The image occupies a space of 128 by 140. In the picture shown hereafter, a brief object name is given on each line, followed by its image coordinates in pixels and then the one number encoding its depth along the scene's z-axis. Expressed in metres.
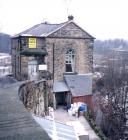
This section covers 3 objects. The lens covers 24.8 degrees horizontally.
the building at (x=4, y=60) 64.11
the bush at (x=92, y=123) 18.88
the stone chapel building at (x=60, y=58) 24.83
